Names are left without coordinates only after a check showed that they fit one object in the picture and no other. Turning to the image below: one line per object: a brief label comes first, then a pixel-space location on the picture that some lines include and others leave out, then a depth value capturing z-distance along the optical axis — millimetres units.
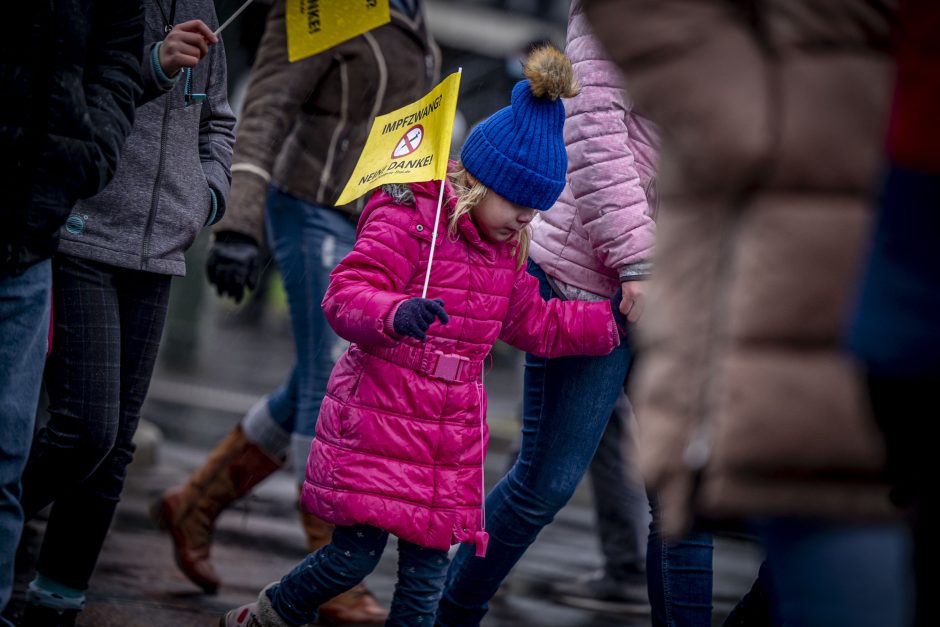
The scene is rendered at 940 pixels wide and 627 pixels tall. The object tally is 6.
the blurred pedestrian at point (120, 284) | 6129
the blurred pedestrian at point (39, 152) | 5113
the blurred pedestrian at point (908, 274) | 3662
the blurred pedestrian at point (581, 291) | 6777
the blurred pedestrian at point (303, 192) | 8328
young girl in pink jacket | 6223
